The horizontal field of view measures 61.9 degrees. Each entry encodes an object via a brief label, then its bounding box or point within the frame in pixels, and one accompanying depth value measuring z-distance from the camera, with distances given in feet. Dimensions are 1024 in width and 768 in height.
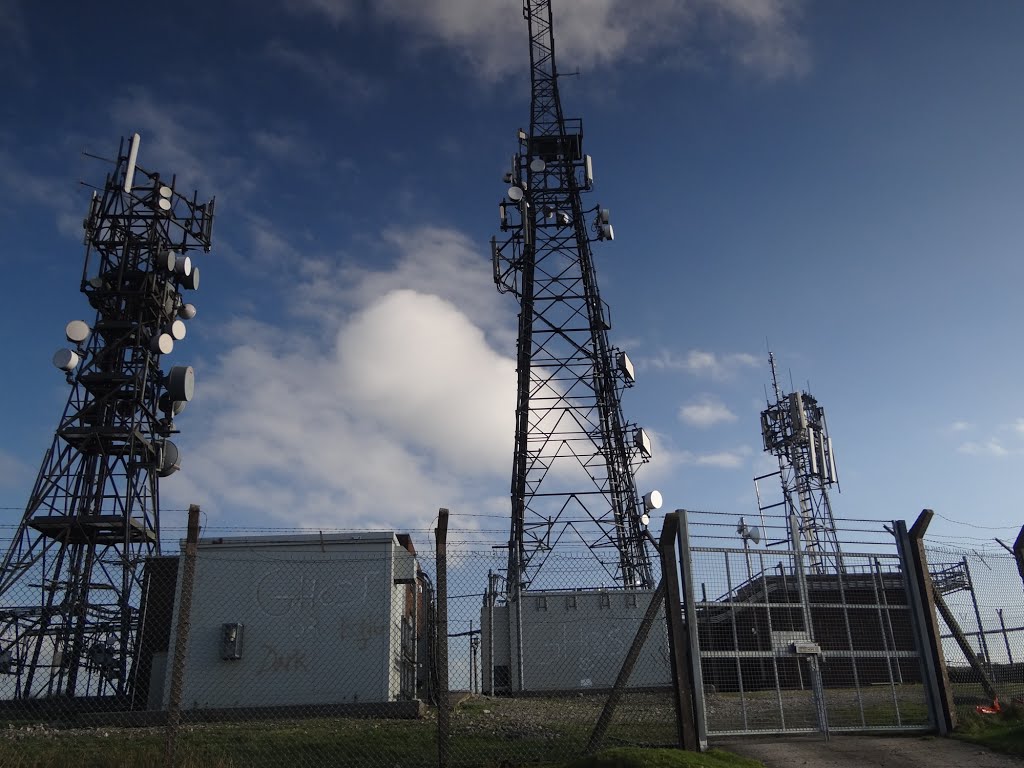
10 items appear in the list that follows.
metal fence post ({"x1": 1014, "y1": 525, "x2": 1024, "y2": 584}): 39.04
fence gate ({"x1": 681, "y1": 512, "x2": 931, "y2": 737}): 34.06
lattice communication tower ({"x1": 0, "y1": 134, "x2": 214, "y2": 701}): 76.69
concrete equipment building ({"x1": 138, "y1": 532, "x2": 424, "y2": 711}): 57.41
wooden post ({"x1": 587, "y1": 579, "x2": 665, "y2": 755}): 29.73
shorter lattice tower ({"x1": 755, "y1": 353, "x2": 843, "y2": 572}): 132.36
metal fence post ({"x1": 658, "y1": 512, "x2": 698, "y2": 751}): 31.55
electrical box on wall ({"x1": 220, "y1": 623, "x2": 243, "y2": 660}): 57.98
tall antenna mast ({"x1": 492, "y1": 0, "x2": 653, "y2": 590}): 86.12
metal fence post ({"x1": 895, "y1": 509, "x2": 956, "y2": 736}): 35.91
